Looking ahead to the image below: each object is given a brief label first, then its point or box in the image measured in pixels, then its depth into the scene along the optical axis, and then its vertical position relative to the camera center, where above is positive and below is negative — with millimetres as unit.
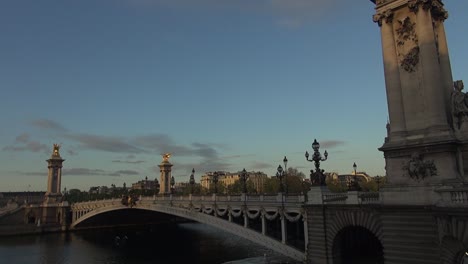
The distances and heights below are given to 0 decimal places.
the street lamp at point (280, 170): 32925 +2216
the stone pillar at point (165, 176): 83625 +4983
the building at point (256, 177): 172250 +9756
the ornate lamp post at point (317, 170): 26125 +1698
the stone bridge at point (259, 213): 27547 -1389
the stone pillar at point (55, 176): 91594 +6352
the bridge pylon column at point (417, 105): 18625 +4457
